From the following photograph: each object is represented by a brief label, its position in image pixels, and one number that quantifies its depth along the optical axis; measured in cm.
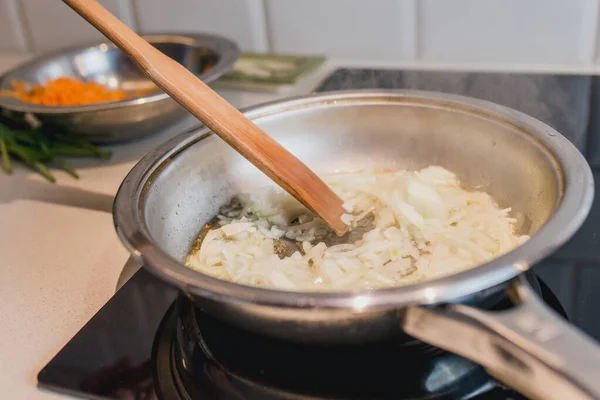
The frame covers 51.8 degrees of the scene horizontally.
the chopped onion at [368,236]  53
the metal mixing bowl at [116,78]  83
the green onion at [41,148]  86
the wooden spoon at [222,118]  60
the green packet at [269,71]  101
